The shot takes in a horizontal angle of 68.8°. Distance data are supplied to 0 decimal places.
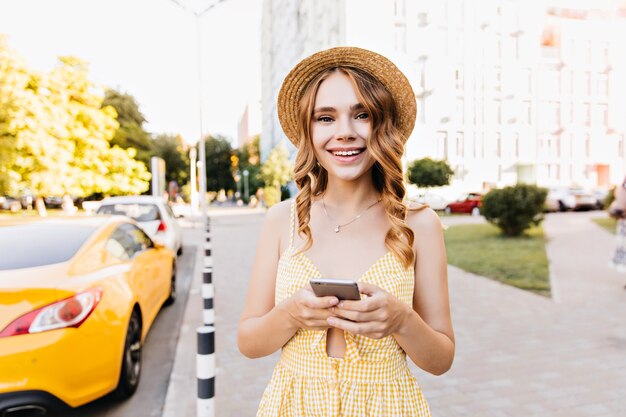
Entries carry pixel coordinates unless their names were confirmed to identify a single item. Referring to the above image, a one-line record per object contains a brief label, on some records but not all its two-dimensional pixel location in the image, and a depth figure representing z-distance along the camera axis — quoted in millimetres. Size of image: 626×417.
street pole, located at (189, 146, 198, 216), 31266
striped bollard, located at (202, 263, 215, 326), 4781
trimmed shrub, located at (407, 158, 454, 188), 31016
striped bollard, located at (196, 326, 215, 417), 2742
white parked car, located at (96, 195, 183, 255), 9406
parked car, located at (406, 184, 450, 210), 26122
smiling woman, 1475
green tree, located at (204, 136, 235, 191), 66688
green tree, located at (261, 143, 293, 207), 37688
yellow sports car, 2869
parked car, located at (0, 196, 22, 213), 39081
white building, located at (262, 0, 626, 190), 33625
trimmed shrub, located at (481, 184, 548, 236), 12969
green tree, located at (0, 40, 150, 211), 15820
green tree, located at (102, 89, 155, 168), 36812
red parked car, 26656
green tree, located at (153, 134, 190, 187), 55812
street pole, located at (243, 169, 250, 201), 59869
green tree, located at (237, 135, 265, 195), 56719
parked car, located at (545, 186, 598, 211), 27131
